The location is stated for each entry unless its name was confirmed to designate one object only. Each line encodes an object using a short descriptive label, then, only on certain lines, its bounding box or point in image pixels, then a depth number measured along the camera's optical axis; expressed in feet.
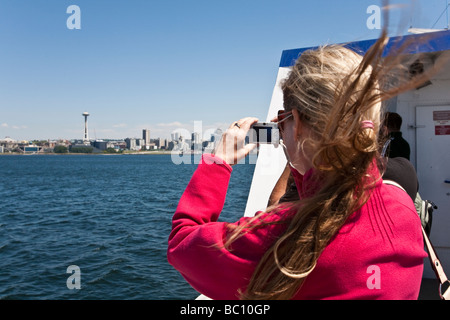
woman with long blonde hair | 3.07
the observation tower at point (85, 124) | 418.92
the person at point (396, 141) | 13.47
